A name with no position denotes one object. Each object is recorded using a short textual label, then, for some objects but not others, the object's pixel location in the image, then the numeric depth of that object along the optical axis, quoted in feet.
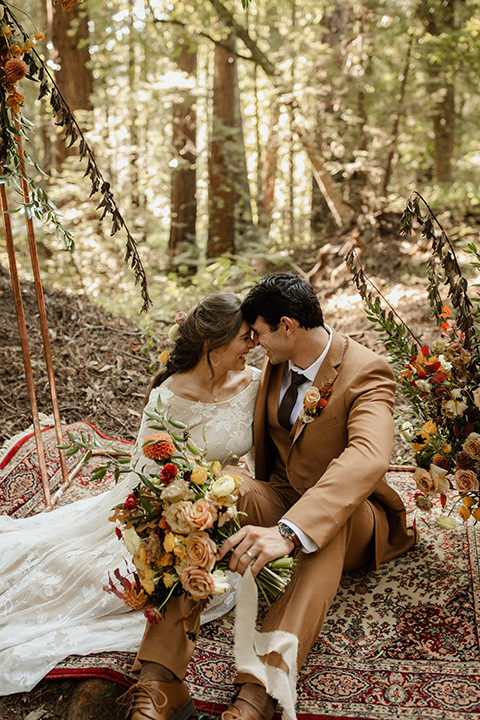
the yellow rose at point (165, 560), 6.37
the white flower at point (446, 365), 8.36
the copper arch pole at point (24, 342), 9.30
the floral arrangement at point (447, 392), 7.88
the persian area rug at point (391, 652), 7.00
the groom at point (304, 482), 6.76
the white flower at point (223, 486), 6.33
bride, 7.88
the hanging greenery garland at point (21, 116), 8.02
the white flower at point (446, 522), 8.04
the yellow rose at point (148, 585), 6.42
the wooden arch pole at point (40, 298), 8.88
